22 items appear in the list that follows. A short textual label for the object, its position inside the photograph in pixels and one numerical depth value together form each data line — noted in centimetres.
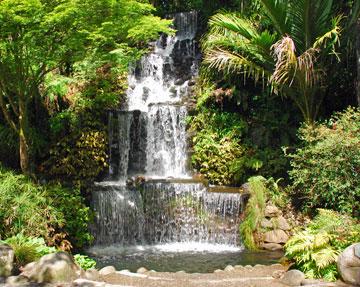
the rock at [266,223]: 1009
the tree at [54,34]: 755
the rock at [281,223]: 1003
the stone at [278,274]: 679
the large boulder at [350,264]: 600
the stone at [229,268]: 743
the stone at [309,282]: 621
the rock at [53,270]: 624
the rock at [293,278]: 632
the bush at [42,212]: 834
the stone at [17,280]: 611
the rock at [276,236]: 983
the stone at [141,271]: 730
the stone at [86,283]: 612
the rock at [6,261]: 636
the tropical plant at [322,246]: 650
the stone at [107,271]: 693
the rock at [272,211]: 1030
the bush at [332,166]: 883
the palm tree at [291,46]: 971
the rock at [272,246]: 973
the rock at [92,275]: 654
